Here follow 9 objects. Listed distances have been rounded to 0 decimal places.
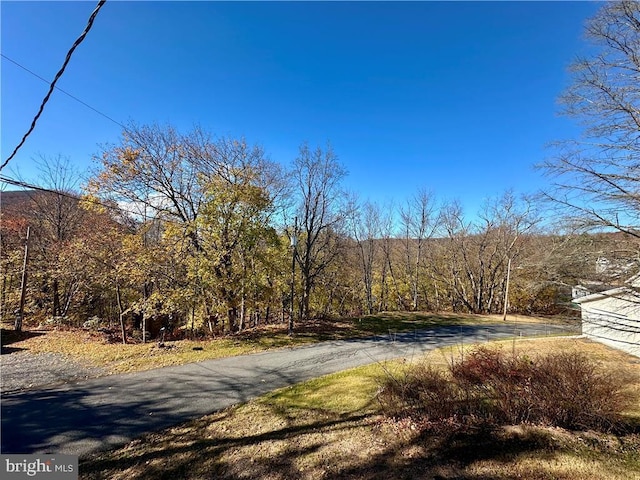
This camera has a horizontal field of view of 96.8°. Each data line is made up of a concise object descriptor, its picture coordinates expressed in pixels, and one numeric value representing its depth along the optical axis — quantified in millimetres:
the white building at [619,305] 4910
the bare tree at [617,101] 4949
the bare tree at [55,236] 13617
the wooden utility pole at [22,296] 11469
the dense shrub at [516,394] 3881
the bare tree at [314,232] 14969
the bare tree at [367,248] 23670
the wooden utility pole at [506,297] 18147
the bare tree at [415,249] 23578
